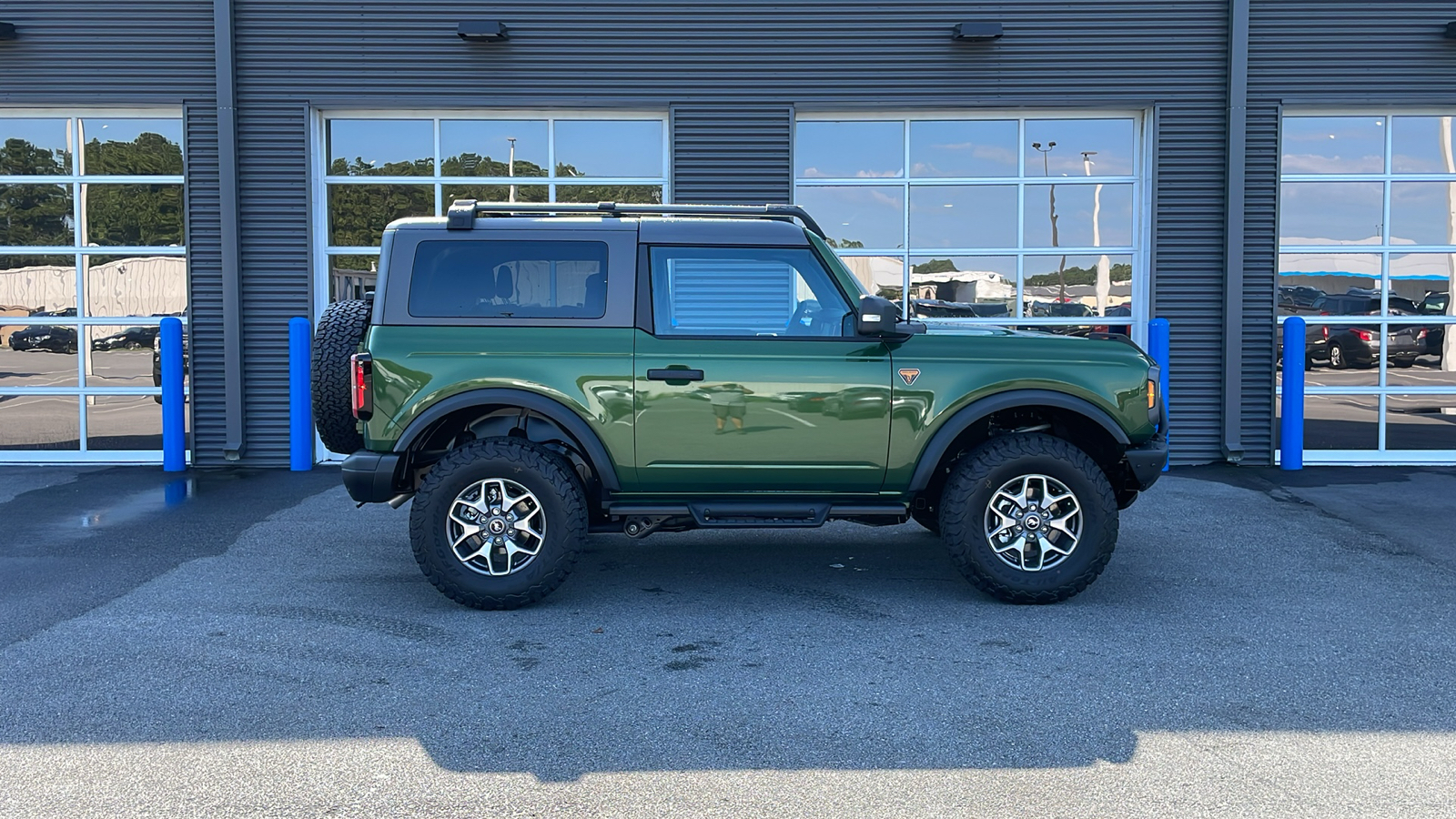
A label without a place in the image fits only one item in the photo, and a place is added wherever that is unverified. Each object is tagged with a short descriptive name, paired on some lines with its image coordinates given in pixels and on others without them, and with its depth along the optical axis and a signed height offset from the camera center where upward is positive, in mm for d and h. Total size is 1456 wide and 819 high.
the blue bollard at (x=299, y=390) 10227 -595
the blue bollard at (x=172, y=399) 10398 -677
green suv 6023 -398
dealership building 10773 +1336
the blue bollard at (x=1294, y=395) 10375 -621
